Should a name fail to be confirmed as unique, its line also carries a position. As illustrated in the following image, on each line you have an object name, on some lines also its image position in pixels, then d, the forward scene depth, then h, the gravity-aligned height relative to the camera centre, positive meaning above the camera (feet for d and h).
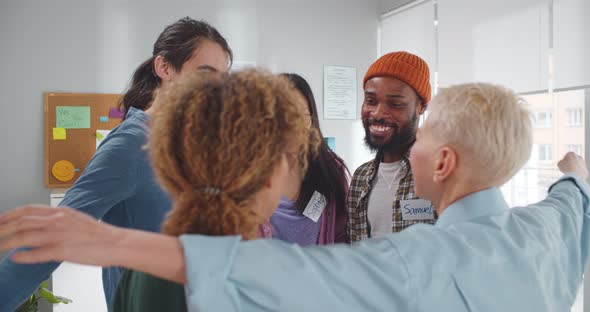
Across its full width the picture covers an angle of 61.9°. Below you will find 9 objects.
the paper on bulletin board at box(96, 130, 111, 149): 12.50 +0.50
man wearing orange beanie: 6.02 +0.16
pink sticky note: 12.67 +1.05
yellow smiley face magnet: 12.19 -0.43
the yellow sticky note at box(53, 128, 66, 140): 12.23 +0.50
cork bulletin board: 12.23 +0.58
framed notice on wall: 15.10 +1.88
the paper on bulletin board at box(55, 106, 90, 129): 12.29 +0.92
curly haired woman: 2.28 +0.00
